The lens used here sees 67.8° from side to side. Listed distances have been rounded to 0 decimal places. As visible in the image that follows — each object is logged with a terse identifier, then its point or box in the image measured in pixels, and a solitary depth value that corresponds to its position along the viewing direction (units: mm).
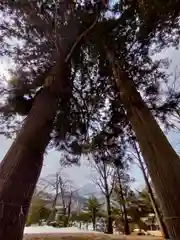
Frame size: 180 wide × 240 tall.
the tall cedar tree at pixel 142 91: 1050
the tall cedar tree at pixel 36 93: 1202
